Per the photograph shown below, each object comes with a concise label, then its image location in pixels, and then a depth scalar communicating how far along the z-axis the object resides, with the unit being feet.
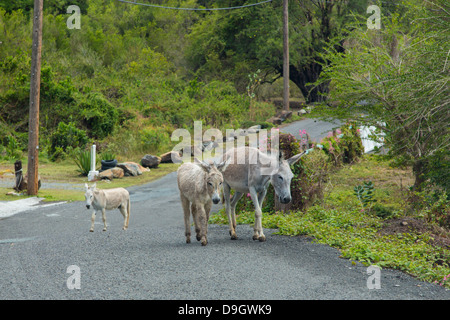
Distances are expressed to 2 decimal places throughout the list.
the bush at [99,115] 92.07
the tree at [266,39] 124.16
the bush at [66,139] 84.38
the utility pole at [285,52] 102.78
